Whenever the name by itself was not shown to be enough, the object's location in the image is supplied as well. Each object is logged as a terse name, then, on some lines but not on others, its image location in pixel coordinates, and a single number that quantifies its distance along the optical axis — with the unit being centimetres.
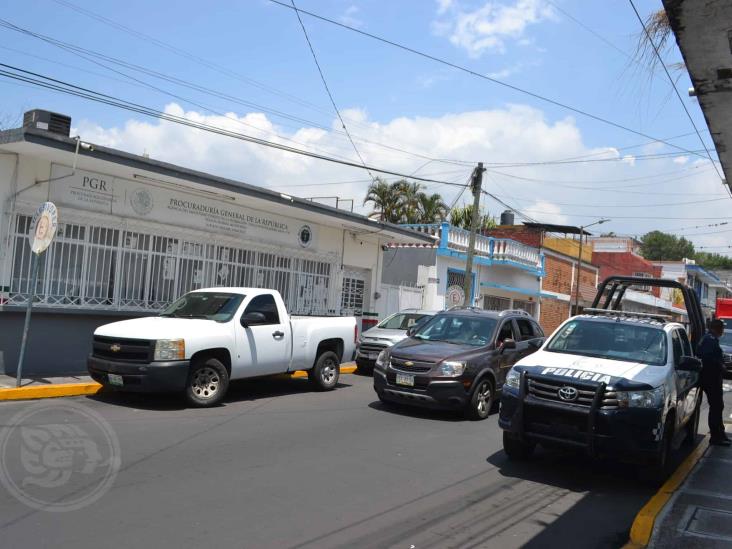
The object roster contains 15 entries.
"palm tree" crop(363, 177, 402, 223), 3397
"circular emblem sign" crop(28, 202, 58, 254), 959
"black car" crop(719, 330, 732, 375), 2261
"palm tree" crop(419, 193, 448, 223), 3419
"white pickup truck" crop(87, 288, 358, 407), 919
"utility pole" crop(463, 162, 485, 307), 2119
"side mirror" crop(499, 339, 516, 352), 999
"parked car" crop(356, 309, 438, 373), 1495
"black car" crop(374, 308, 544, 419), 985
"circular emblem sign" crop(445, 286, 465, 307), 2331
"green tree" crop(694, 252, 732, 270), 10675
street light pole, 3559
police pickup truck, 657
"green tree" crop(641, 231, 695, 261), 9488
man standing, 920
